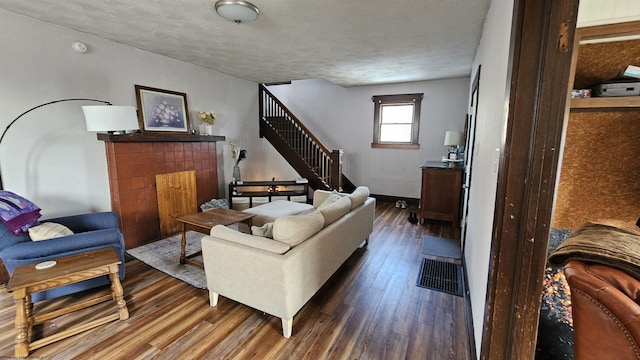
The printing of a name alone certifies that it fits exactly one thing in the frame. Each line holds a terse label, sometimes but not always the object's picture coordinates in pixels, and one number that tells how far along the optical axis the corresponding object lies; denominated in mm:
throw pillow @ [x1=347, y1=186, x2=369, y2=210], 2938
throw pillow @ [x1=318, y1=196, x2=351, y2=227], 2420
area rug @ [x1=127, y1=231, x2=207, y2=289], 2701
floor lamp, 2492
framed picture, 3580
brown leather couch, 832
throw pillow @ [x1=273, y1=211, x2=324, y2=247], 1973
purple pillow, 2117
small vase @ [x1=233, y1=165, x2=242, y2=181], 4980
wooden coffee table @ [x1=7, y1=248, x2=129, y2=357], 1729
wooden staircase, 5254
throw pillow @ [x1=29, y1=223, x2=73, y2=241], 2211
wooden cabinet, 4082
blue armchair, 2047
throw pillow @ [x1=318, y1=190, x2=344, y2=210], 2928
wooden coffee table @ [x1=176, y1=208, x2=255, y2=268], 2748
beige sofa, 1886
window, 5483
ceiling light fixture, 2160
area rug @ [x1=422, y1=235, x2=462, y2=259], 3253
